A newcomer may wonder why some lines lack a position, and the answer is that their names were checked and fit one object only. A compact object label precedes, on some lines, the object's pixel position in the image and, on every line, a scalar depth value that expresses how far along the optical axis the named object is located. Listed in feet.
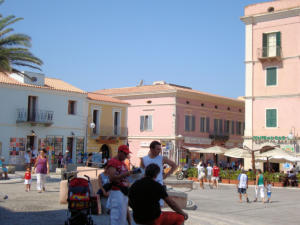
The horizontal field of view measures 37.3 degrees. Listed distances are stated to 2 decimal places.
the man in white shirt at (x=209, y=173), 86.78
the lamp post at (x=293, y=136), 108.45
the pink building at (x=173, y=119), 146.92
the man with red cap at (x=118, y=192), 23.94
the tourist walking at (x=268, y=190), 57.93
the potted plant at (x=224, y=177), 96.64
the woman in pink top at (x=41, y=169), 52.71
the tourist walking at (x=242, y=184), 58.08
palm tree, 65.02
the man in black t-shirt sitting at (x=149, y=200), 18.81
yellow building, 130.52
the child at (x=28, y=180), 53.88
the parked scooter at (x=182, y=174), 102.09
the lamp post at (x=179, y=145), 145.79
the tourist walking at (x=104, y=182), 24.58
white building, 108.99
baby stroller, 27.32
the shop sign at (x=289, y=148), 111.24
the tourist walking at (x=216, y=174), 82.69
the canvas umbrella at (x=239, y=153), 99.55
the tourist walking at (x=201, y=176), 81.41
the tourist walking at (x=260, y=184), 57.35
